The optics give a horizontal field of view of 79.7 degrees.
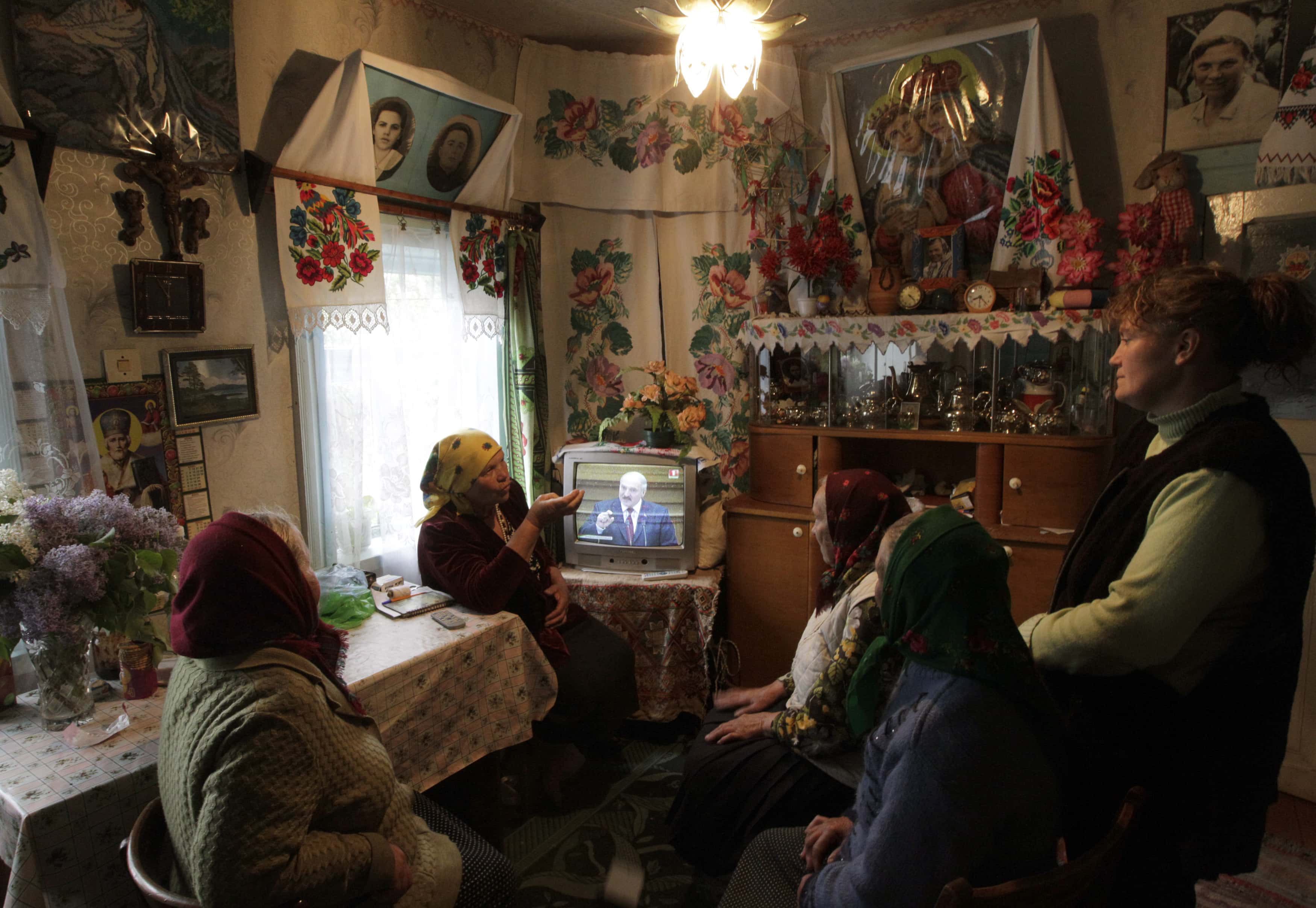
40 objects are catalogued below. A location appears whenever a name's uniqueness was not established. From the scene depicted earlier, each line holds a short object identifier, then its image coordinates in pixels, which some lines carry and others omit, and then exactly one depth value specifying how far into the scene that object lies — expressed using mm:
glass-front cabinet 2652
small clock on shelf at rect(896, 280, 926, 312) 2793
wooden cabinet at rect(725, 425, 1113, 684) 2596
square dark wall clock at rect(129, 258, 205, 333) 2012
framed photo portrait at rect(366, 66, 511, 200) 2545
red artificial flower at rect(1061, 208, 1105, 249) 2531
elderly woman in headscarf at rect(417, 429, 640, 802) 2363
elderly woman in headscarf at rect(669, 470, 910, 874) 1718
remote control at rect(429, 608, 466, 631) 2158
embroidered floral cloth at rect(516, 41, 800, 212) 3254
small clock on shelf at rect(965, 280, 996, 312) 2668
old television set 2984
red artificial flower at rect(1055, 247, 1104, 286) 2525
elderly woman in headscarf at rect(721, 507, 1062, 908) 1080
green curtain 3213
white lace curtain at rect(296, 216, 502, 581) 2559
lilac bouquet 1520
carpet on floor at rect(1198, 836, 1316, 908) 2129
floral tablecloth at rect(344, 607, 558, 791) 1894
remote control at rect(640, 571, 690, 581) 2988
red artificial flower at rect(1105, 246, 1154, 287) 2469
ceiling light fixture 1979
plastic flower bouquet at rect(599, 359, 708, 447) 3070
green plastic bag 2178
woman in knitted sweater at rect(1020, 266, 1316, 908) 1335
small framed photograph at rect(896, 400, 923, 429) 2879
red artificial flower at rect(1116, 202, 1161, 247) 2492
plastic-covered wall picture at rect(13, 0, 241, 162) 1779
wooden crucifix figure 1999
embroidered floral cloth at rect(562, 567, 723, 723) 2939
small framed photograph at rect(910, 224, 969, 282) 2877
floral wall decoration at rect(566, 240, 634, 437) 3445
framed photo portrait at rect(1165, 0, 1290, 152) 2471
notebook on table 2236
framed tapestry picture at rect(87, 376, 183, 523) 1967
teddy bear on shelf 2479
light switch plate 1976
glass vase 1592
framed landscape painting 2123
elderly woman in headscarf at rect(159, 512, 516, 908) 1146
